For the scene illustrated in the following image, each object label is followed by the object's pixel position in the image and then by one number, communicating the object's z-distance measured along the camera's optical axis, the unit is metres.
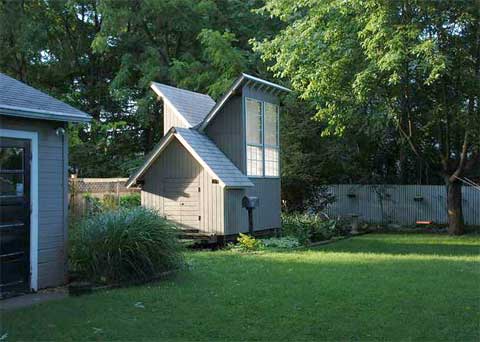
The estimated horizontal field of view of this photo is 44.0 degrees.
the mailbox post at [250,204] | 15.17
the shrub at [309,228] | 17.10
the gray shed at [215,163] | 15.33
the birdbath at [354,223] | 21.08
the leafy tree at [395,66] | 16.14
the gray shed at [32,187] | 8.45
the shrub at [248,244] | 14.40
